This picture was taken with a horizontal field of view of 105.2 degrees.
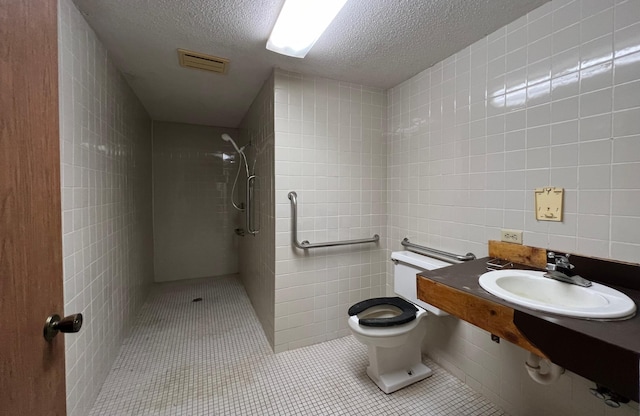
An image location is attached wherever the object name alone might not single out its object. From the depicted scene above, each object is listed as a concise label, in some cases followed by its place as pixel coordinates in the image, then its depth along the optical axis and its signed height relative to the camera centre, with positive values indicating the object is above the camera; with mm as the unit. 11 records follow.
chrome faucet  994 -315
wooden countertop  592 -387
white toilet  1465 -790
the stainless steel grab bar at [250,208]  2580 -78
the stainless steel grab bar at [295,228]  1854 -210
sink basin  758 -352
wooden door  453 -19
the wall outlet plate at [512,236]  1330 -198
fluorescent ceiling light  1203 +961
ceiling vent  1686 +1012
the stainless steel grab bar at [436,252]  1555 -364
